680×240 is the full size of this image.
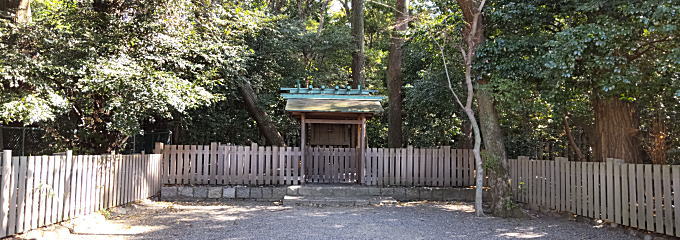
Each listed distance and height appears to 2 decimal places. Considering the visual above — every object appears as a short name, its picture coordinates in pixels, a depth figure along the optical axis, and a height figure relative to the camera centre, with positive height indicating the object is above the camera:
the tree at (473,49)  9.27 +2.07
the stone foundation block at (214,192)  11.45 -1.28
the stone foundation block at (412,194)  11.79 -1.32
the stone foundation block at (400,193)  11.72 -1.29
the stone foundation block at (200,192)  11.43 -1.28
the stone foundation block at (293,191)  11.31 -1.22
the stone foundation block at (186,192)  11.37 -1.28
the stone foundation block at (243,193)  11.54 -1.30
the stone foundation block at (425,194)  11.82 -1.32
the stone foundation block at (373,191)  11.48 -1.22
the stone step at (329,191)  11.29 -1.21
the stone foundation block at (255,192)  11.53 -1.29
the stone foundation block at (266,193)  11.55 -1.30
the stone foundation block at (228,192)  11.48 -1.29
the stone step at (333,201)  10.73 -1.40
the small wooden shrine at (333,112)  11.83 +0.83
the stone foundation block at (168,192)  11.32 -1.28
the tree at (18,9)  9.29 +2.84
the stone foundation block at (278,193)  11.48 -1.29
